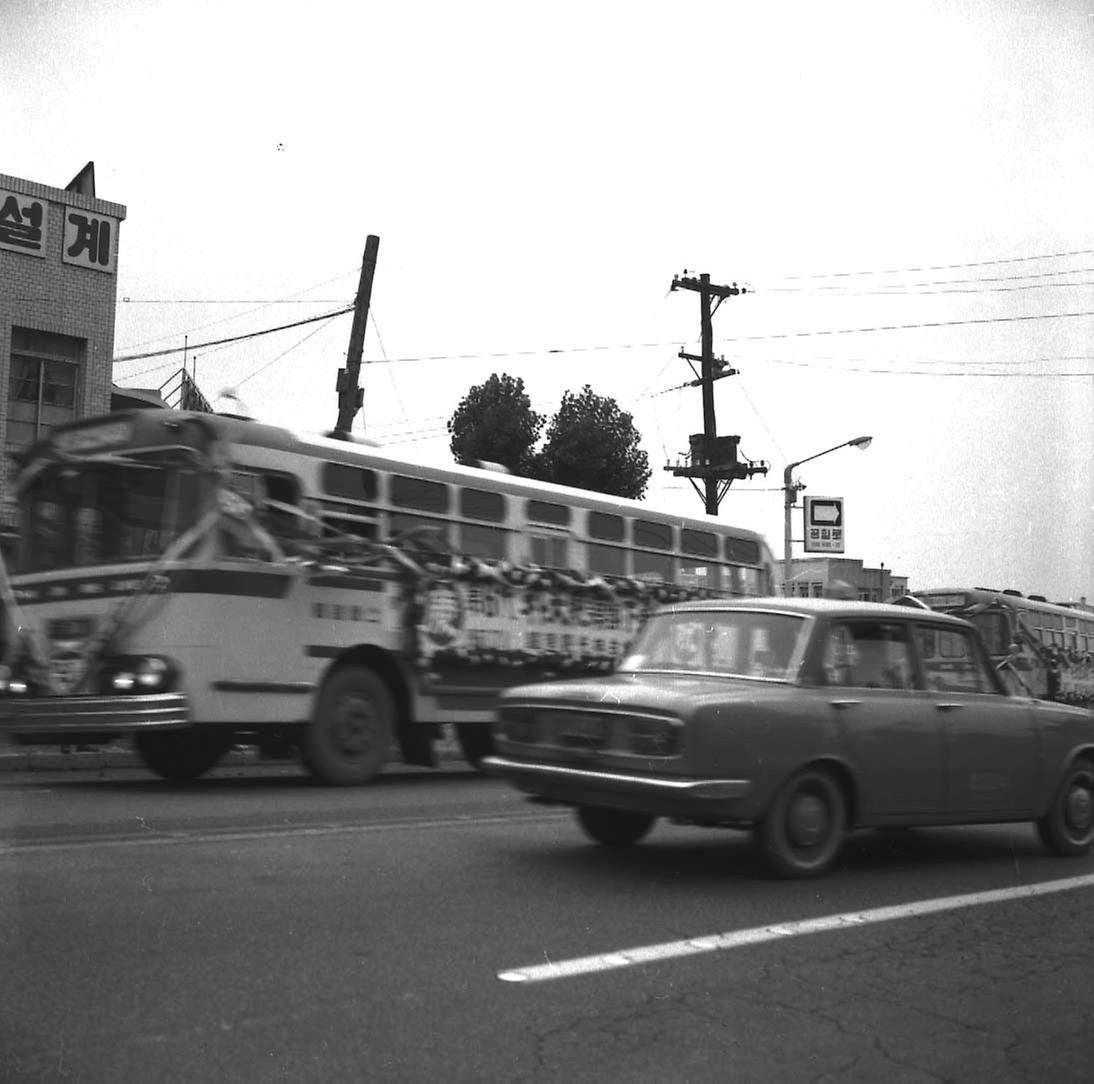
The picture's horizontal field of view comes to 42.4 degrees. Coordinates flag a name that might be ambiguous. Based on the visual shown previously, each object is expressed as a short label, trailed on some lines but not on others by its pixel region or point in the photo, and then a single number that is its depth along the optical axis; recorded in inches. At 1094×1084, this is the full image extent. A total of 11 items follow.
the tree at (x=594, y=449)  1581.0
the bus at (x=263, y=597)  422.9
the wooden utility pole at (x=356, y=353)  868.0
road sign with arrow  1483.8
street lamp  1428.4
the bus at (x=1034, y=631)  1019.1
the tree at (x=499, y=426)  1584.6
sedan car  274.7
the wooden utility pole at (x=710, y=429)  1370.6
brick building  932.0
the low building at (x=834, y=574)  2871.6
